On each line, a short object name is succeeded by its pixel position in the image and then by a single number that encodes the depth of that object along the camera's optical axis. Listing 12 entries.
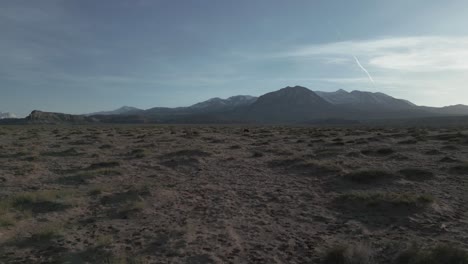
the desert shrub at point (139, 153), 21.85
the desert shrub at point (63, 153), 22.83
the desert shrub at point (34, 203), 10.61
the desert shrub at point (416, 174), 14.82
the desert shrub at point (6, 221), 9.11
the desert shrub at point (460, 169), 15.62
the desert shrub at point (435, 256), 6.52
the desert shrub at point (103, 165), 18.00
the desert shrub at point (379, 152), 22.00
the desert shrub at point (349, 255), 6.80
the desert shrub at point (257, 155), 22.36
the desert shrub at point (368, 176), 14.43
